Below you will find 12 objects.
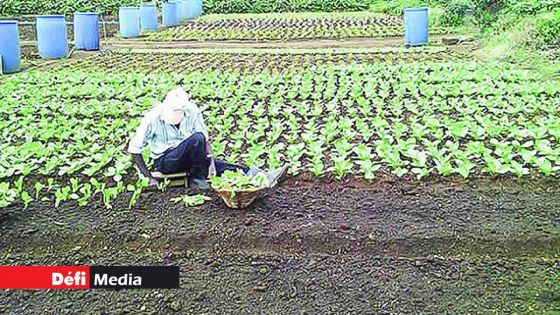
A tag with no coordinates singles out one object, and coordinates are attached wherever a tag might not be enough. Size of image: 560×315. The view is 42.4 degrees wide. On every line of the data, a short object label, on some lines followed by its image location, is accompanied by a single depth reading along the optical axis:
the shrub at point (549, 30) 14.76
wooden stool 6.16
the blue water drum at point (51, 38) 16.52
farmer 5.99
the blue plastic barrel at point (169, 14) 26.39
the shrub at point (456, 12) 21.73
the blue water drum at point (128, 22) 22.08
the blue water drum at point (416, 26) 18.41
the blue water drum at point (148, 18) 24.36
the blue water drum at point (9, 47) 14.16
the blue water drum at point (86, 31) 17.91
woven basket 5.52
